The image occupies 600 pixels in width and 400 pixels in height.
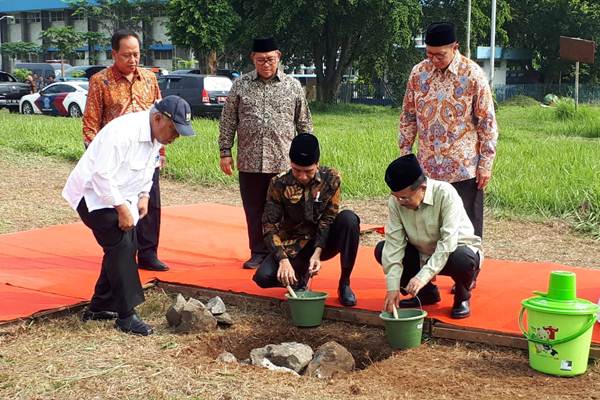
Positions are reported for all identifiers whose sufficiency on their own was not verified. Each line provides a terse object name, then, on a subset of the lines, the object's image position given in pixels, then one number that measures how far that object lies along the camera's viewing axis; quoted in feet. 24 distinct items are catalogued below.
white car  70.44
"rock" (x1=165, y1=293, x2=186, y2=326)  14.78
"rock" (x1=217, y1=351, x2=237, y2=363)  13.28
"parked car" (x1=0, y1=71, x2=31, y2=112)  80.28
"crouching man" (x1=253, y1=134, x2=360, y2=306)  15.46
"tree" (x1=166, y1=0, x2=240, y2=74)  83.15
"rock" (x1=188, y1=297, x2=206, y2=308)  14.83
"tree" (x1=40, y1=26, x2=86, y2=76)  154.51
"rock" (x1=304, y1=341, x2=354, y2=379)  12.97
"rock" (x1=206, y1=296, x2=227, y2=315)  15.17
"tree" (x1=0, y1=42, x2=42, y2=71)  174.60
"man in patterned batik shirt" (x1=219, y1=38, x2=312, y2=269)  18.04
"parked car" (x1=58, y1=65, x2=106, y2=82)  106.88
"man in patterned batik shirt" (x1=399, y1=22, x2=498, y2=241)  15.39
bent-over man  13.28
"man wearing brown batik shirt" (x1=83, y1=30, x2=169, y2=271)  17.47
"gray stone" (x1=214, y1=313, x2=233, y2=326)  15.16
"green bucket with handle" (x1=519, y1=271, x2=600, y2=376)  11.85
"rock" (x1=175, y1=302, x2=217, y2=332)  14.62
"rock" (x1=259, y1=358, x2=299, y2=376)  12.80
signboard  59.84
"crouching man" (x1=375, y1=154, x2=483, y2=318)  13.24
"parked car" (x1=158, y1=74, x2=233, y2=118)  66.08
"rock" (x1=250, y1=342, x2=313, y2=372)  13.15
